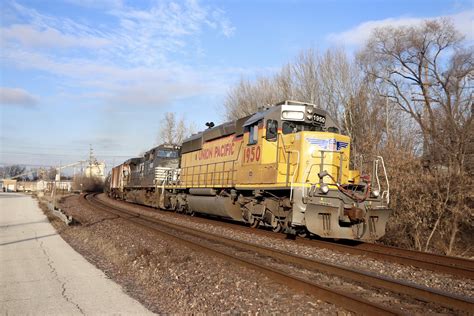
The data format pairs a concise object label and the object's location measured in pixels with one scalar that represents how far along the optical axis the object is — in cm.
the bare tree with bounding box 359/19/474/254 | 1354
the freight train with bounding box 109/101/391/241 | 1089
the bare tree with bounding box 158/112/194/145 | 6166
